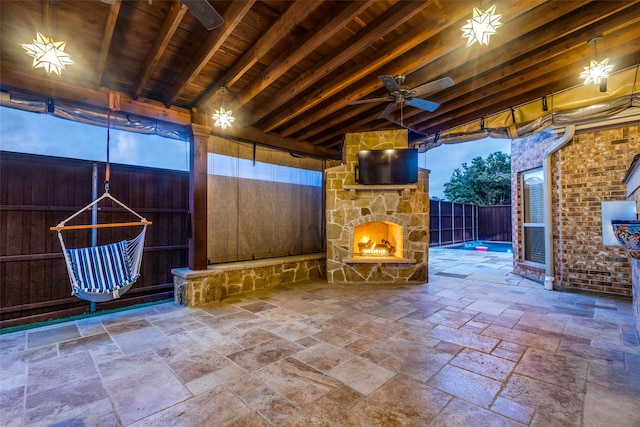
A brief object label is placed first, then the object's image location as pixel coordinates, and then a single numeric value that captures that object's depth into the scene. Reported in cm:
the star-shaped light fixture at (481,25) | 207
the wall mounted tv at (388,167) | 475
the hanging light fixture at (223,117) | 360
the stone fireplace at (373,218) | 502
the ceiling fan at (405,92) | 294
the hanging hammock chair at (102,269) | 292
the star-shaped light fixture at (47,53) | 215
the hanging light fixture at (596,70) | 288
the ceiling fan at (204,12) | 171
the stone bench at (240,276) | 385
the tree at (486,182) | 1440
